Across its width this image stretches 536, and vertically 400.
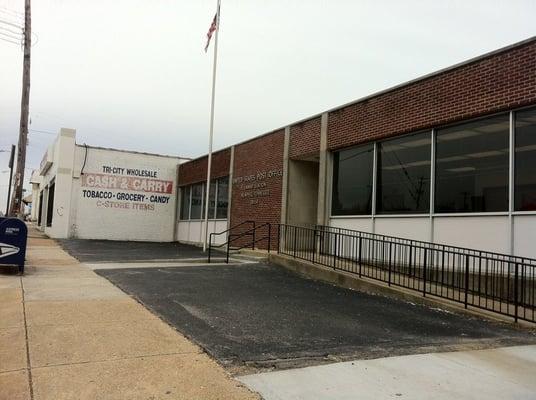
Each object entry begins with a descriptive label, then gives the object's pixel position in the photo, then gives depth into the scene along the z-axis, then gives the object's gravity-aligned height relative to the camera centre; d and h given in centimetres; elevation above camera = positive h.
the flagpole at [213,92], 2111 +535
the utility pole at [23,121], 1883 +343
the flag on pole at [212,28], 2139 +805
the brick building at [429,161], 1021 +181
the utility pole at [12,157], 3678 +424
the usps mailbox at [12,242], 1123 -56
